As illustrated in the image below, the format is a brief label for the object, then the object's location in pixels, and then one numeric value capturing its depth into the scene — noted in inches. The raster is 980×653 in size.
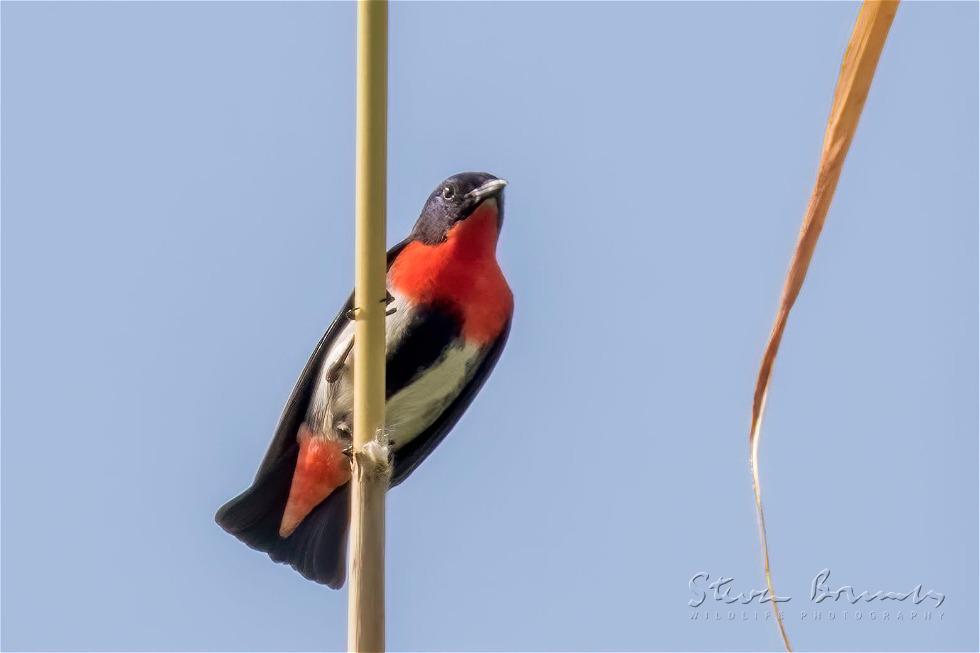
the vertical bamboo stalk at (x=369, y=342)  169.0
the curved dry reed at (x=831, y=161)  168.1
